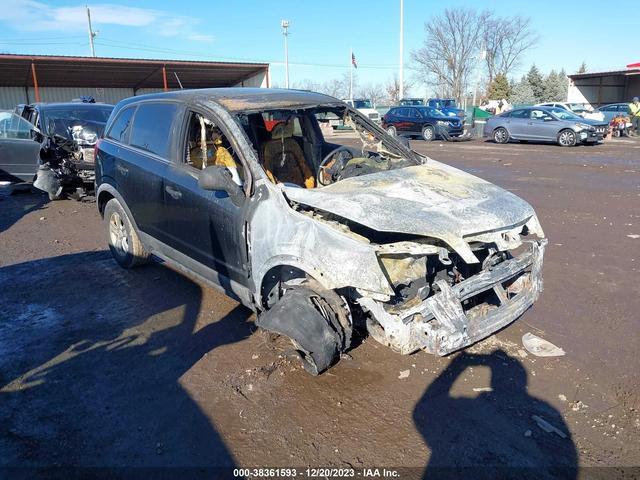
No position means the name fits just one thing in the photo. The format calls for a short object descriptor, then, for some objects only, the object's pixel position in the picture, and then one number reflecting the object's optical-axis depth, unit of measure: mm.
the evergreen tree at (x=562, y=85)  64606
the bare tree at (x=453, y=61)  62406
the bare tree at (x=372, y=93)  84875
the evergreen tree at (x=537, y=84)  65438
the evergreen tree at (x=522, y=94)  62878
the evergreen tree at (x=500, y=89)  53344
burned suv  3198
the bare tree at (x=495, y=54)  64125
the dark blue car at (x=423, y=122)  23969
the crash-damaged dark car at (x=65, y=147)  9453
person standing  24328
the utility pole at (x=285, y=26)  48781
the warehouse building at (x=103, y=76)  28334
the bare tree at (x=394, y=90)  65688
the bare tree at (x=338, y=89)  75188
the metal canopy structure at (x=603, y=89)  40594
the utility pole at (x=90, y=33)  53562
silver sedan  19594
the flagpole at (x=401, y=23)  37500
